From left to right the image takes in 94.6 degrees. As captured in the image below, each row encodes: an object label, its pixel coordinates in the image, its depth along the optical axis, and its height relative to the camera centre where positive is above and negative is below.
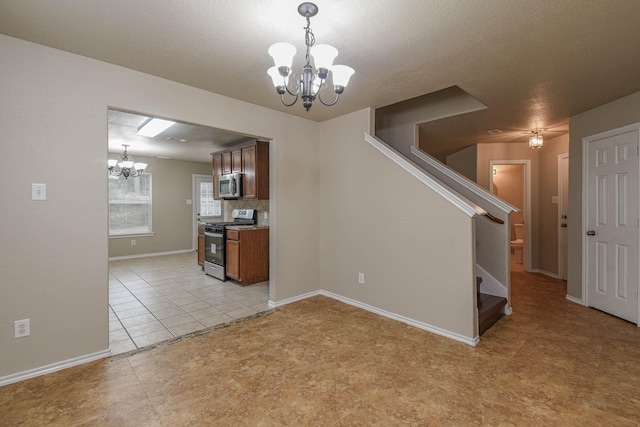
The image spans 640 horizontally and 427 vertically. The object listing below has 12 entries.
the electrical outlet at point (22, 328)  2.08 -0.81
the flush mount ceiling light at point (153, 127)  4.23 +1.30
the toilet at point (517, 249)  6.27 -0.80
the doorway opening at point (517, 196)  5.45 +0.35
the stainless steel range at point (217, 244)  4.86 -0.53
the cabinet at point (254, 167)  4.75 +0.75
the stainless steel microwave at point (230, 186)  5.08 +0.49
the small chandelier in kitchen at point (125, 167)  6.16 +1.01
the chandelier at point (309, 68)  1.63 +0.84
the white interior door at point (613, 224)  3.12 -0.14
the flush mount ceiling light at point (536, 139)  4.39 +1.08
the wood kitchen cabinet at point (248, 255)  4.53 -0.67
